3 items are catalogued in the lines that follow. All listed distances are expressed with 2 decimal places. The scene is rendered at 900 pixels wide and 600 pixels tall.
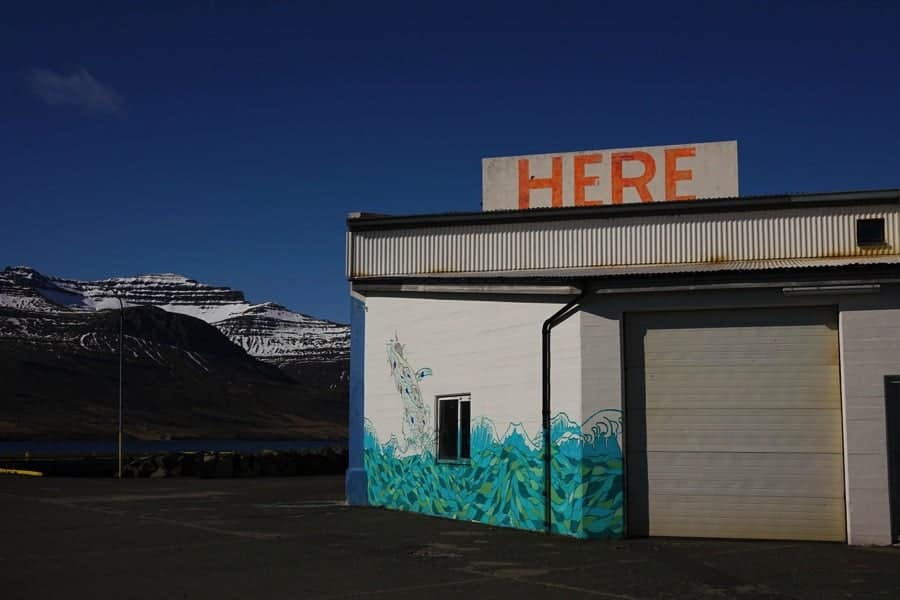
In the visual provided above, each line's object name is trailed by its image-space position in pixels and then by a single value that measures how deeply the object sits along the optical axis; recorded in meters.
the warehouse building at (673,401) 16.38
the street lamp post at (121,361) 41.69
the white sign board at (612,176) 25.42
